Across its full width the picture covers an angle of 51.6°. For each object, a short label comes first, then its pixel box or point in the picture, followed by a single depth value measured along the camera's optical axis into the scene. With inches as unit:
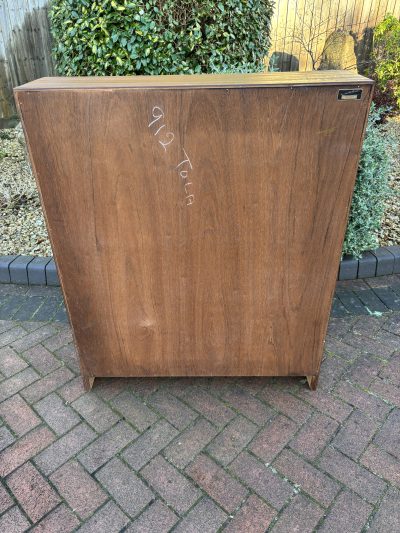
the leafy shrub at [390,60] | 219.9
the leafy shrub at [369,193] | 108.3
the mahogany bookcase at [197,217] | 59.1
